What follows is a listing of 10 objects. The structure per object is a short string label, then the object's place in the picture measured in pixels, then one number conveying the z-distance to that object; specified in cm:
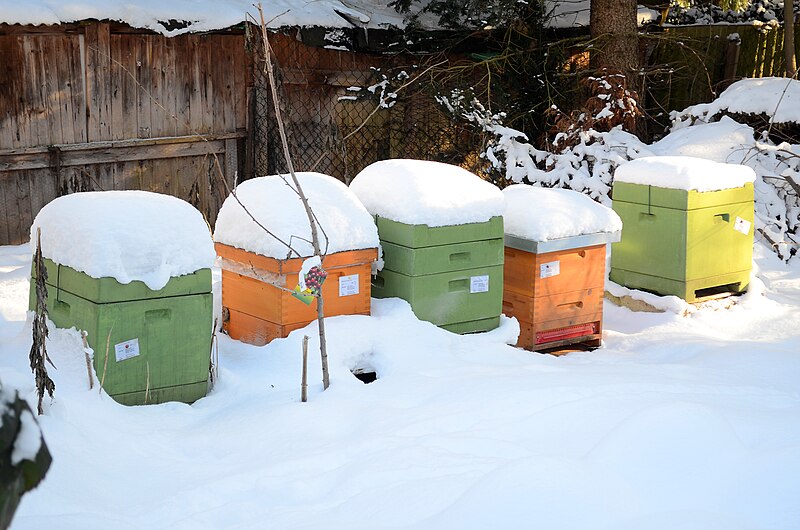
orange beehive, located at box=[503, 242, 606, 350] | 689
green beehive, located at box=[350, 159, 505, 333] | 632
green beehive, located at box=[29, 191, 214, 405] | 509
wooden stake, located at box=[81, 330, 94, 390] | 493
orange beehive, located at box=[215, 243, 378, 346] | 593
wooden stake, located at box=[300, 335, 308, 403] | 515
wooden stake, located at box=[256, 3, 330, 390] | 516
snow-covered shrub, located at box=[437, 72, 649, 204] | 1047
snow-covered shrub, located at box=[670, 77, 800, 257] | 1000
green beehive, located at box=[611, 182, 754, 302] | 763
